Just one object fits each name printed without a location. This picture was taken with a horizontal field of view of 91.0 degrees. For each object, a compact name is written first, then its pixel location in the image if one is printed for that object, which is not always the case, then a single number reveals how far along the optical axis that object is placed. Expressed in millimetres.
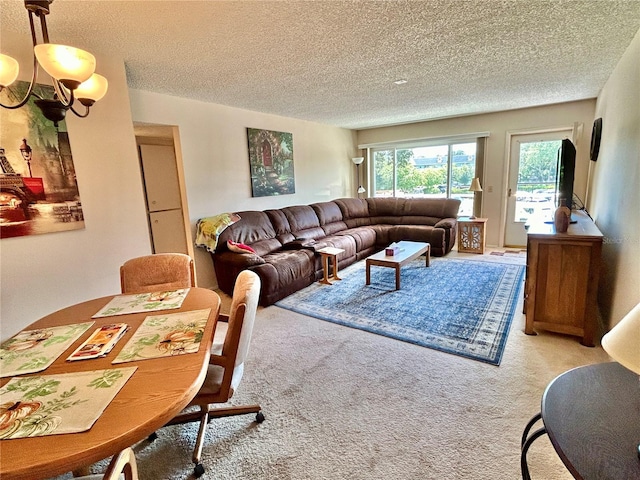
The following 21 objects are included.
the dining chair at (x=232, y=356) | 1422
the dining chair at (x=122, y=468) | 894
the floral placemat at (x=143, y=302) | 1618
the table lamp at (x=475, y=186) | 5352
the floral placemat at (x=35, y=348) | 1126
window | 5879
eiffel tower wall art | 1997
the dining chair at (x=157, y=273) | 2049
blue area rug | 2602
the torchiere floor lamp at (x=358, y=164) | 6434
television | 2699
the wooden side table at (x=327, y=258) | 4034
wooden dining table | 750
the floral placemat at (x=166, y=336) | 1196
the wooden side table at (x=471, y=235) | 5188
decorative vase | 2486
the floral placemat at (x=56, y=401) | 839
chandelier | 1299
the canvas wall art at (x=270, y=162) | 4562
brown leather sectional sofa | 3588
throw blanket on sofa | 3711
